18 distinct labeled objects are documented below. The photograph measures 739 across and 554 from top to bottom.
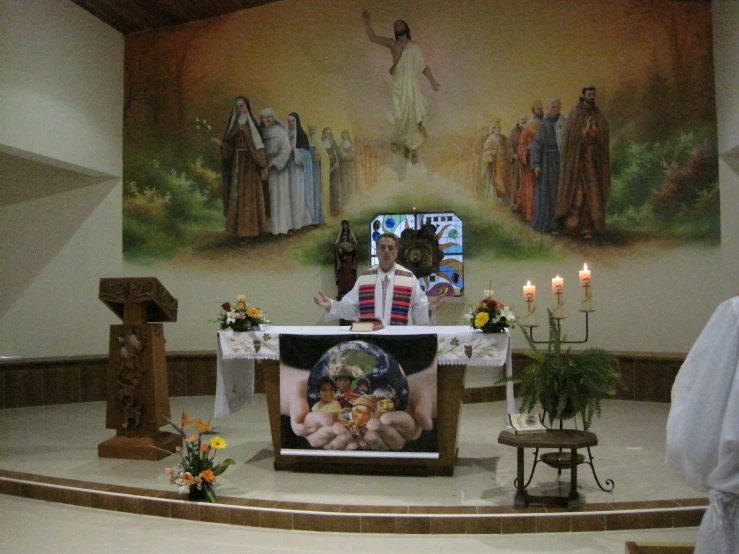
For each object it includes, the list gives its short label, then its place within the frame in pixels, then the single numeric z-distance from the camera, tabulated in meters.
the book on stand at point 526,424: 4.61
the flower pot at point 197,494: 4.73
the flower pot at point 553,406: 4.63
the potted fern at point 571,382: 4.58
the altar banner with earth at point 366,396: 5.26
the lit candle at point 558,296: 5.03
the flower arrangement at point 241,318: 5.74
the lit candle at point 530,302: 5.18
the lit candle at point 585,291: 4.91
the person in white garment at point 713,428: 1.83
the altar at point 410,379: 5.27
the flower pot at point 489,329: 5.30
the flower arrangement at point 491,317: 5.28
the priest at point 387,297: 6.38
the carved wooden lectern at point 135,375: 6.01
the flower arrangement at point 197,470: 4.66
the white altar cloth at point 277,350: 5.26
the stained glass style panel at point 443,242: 9.81
